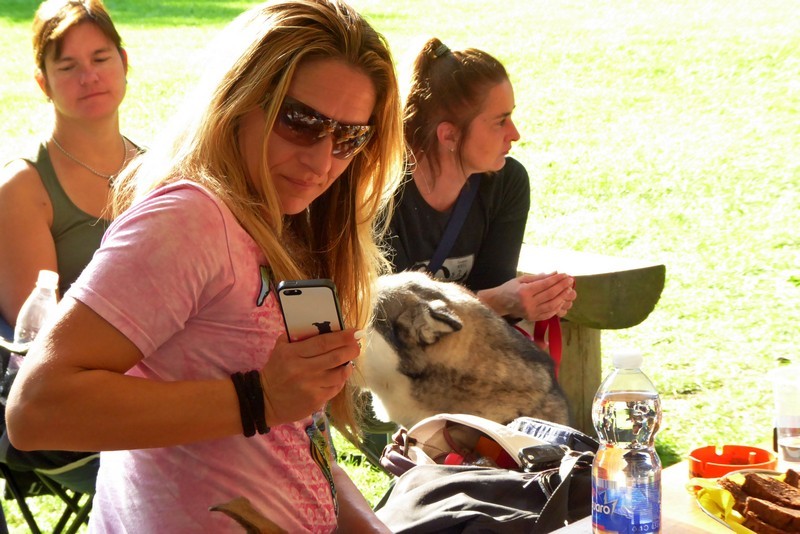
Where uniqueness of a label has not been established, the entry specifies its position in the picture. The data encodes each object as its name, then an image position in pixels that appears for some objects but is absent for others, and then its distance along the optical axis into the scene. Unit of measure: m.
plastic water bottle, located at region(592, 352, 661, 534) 1.80
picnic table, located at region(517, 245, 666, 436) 4.24
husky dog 3.33
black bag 2.21
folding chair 2.94
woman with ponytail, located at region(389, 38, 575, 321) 3.65
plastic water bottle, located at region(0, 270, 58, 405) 3.12
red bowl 2.20
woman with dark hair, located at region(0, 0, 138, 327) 3.46
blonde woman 1.50
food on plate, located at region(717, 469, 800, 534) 1.88
